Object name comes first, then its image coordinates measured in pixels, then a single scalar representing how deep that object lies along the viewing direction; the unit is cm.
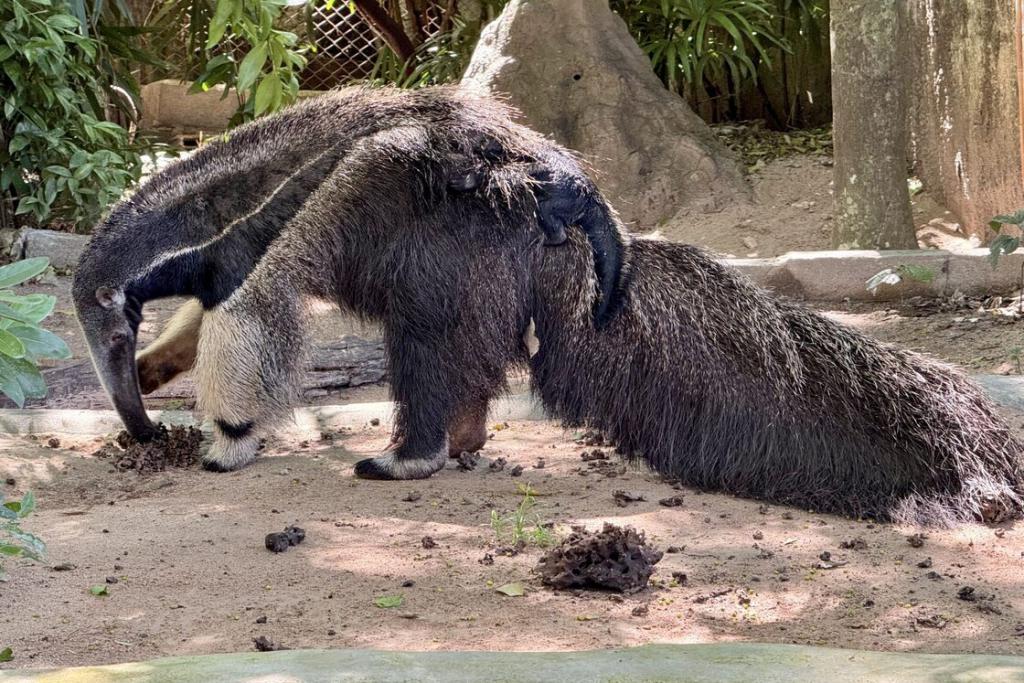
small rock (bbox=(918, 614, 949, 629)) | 376
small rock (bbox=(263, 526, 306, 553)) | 452
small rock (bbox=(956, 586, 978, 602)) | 397
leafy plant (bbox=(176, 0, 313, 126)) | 783
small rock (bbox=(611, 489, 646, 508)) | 515
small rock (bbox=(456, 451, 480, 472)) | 580
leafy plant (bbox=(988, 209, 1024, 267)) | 692
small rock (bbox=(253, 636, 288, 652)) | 353
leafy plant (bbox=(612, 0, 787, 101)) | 1229
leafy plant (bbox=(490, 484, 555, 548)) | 458
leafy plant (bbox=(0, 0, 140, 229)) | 977
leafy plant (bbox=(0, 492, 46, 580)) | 364
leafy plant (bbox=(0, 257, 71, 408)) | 329
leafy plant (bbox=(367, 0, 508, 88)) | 1337
